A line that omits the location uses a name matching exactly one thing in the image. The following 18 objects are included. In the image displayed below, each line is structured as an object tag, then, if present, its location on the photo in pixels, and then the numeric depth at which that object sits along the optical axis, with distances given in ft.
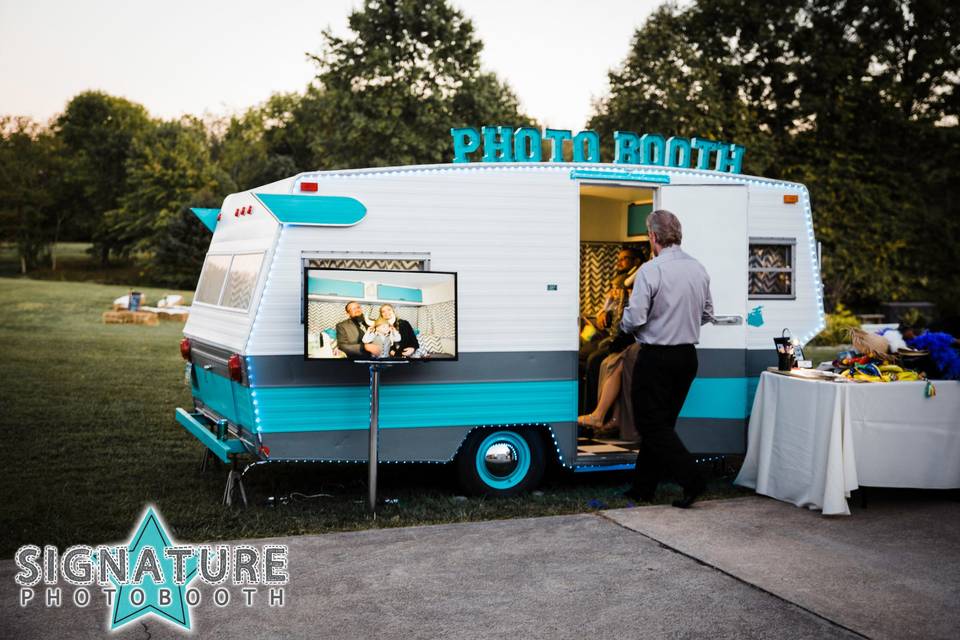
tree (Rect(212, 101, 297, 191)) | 182.50
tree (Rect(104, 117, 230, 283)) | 175.16
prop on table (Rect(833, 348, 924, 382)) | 22.53
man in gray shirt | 21.66
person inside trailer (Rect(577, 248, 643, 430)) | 29.19
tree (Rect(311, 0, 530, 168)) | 111.75
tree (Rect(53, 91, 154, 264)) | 202.18
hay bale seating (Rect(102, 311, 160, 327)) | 83.15
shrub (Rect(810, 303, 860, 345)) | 72.50
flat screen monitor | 20.57
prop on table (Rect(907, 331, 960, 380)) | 22.68
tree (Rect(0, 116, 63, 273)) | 178.81
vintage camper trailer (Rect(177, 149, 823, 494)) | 21.50
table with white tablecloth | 21.39
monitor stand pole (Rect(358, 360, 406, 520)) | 21.25
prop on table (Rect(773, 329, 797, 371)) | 23.99
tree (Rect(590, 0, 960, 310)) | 94.89
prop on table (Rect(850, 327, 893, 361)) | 24.26
